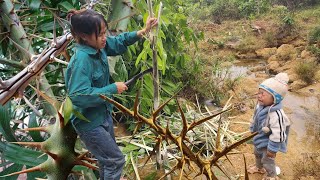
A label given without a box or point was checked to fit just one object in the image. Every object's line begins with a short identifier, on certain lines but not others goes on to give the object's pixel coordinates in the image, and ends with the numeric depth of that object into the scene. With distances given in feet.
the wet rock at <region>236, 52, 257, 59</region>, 21.43
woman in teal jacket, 3.03
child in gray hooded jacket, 6.45
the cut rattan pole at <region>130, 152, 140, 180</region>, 5.85
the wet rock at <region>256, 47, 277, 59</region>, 20.68
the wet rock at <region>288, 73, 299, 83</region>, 15.67
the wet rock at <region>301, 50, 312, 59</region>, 18.50
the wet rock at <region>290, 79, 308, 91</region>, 14.80
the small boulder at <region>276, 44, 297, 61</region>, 19.17
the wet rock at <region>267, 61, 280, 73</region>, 17.71
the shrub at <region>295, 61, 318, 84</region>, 15.21
